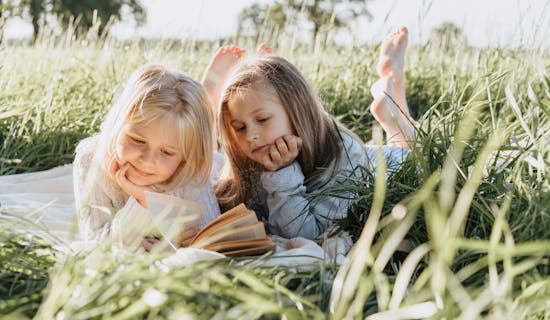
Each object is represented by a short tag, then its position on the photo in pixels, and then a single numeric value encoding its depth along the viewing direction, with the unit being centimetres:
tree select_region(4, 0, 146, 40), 2931
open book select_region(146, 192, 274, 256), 187
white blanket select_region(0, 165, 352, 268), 162
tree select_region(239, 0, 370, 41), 3398
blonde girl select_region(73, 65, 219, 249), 219
